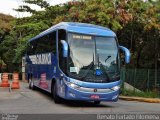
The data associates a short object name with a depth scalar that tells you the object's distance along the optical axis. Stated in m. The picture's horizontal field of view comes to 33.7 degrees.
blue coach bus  10.74
